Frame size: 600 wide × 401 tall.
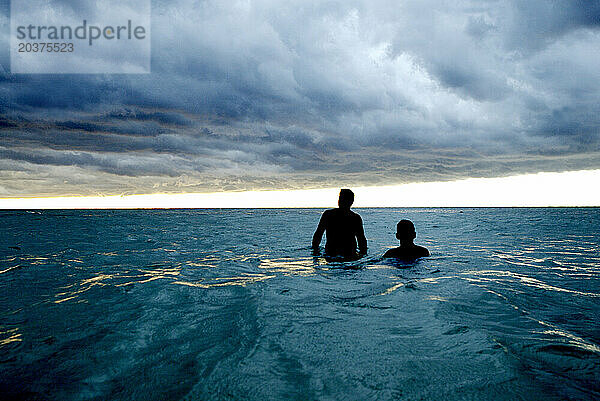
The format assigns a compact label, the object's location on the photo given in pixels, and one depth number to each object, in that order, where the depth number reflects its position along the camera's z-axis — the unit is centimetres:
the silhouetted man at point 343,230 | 809
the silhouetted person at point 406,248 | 779
